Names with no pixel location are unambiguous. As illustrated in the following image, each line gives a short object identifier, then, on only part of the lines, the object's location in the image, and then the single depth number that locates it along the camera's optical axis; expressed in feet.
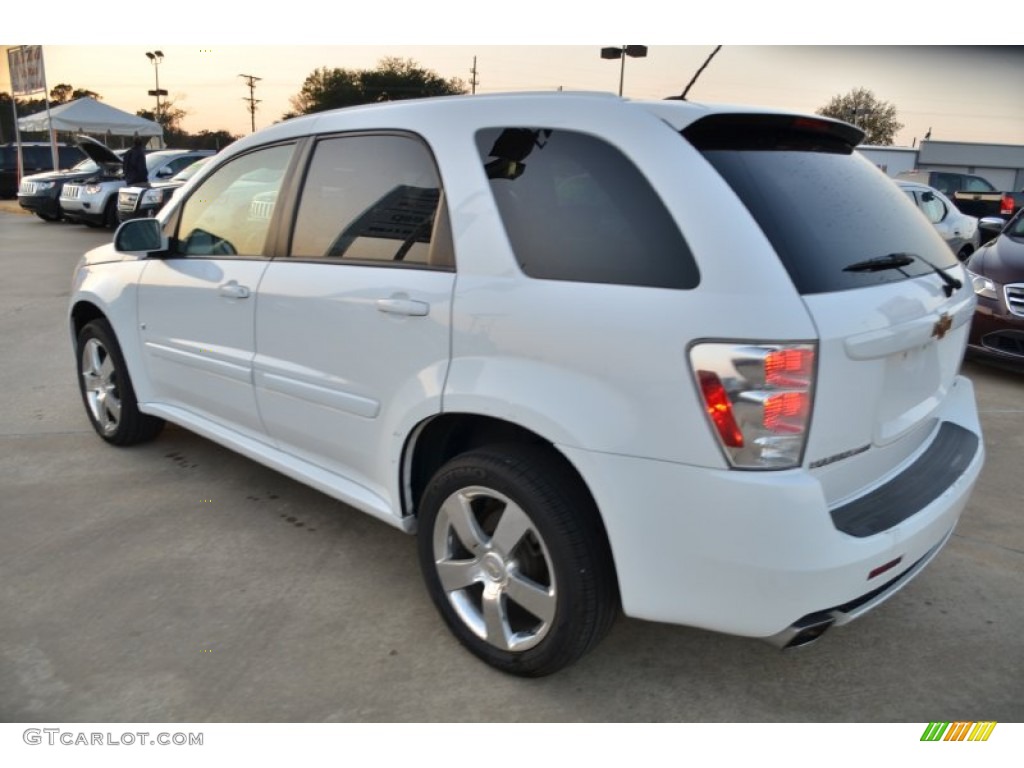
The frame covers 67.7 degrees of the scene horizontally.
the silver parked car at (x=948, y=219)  31.94
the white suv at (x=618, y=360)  6.04
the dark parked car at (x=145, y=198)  41.57
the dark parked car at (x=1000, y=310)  18.75
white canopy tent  70.13
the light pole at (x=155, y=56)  152.33
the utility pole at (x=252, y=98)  181.81
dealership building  145.54
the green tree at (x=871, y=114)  218.18
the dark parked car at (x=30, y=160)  80.69
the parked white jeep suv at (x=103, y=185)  49.06
